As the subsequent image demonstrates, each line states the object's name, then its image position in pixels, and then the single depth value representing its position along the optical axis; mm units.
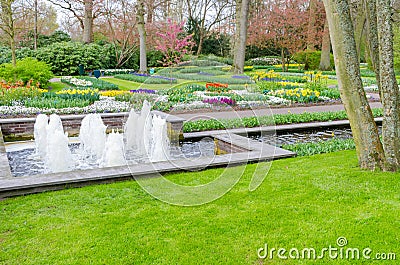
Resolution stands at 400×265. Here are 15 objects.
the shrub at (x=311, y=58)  29812
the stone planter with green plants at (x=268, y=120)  6418
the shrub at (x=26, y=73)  14924
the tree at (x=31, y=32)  29314
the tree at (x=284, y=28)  27453
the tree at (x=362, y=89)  4957
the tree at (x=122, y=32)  28975
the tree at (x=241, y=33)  21047
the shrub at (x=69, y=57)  23547
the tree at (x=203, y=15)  35031
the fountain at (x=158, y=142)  6363
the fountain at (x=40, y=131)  7863
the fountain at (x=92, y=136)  7726
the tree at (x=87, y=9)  27609
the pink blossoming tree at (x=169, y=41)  23469
